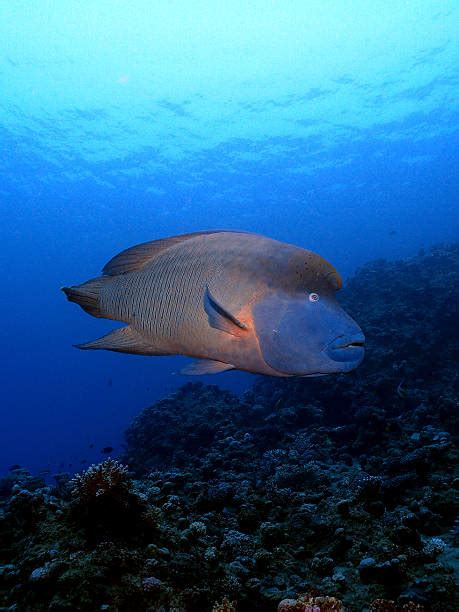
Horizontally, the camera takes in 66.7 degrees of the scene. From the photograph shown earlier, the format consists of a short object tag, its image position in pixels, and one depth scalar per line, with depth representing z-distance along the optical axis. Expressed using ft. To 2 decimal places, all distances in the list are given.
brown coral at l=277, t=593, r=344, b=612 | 5.92
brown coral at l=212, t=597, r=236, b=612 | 6.31
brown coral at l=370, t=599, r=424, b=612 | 6.12
